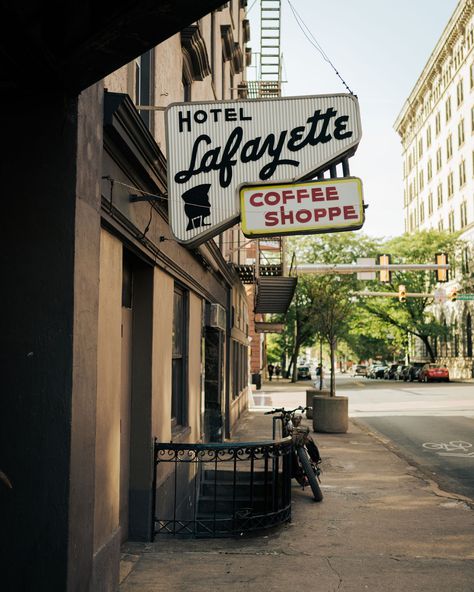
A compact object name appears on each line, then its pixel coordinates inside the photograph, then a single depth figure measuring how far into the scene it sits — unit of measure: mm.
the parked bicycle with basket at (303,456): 9100
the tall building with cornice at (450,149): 54312
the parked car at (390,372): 61669
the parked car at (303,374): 65375
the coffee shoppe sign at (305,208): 5680
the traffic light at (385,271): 23656
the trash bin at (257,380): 41469
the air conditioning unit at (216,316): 12398
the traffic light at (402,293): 29519
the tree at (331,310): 19719
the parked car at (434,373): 48688
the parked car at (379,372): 66125
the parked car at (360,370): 81112
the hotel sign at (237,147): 5992
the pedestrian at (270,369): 70525
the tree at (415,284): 57594
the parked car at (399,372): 57656
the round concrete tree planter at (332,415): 17172
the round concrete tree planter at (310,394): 21359
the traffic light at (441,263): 24266
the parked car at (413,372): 52906
